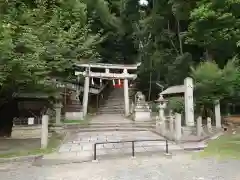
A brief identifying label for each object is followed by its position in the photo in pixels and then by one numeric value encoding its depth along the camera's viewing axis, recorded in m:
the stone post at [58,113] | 11.65
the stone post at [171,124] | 8.72
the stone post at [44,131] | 7.37
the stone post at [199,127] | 9.05
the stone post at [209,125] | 10.28
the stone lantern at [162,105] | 11.44
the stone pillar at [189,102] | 9.94
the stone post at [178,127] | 8.06
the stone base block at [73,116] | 14.28
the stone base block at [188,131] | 9.38
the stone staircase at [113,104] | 18.79
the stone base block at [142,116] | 14.10
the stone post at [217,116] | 11.43
